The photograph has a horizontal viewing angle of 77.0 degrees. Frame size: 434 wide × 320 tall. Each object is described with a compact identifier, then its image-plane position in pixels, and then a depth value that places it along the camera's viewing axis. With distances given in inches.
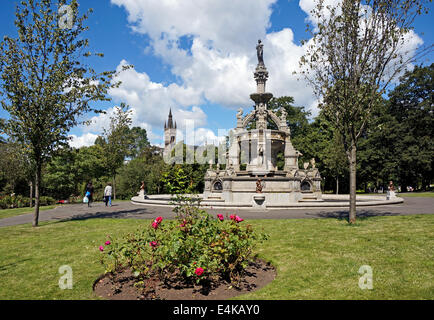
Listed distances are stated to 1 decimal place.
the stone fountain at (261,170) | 845.8
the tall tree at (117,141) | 1143.6
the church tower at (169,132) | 5255.9
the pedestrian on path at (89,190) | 854.5
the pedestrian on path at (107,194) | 845.2
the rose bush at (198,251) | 204.4
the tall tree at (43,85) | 477.7
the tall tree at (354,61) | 420.8
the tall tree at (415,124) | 1571.1
